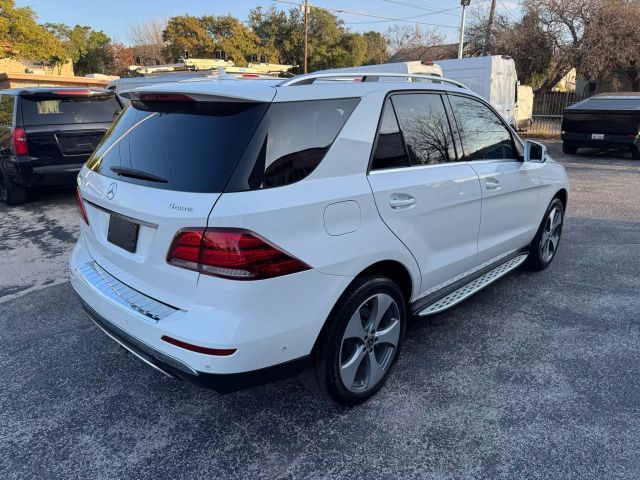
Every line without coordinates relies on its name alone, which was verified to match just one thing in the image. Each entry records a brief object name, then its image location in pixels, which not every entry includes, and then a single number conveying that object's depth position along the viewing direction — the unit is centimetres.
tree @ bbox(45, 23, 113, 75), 4622
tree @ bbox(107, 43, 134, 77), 5630
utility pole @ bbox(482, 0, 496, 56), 2562
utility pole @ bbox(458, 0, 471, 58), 2244
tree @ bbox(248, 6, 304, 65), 4978
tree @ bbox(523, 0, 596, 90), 2208
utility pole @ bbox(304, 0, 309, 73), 3559
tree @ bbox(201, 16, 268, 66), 4622
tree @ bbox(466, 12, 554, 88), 2385
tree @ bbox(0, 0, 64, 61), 2975
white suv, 212
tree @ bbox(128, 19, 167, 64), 5638
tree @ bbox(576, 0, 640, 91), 2073
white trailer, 1389
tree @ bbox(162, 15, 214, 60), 4622
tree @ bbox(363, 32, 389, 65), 5358
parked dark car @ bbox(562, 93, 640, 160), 1241
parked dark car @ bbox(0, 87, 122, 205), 696
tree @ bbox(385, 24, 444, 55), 4201
